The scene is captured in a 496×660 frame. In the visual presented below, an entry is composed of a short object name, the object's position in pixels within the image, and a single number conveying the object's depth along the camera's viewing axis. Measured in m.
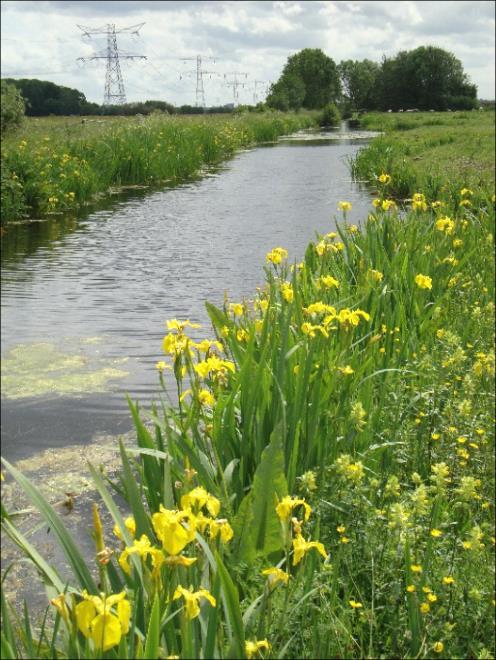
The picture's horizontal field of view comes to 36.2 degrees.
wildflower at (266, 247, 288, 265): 3.71
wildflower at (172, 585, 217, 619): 1.27
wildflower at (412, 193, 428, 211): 5.69
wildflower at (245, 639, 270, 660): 1.37
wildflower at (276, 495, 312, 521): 1.49
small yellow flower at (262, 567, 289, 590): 1.43
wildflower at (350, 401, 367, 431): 2.32
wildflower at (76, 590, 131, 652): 1.17
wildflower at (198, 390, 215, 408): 2.21
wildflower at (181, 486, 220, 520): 1.47
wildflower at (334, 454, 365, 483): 2.01
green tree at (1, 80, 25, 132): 18.67
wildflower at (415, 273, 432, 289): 3.77
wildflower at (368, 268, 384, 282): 3.85
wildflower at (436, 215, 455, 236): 5.08
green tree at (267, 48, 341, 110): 71.25
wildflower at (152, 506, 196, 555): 1.27
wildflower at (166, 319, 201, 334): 2.35
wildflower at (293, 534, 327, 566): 1.54
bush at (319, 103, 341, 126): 52.87
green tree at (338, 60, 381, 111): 73.56
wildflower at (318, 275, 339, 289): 3.30
